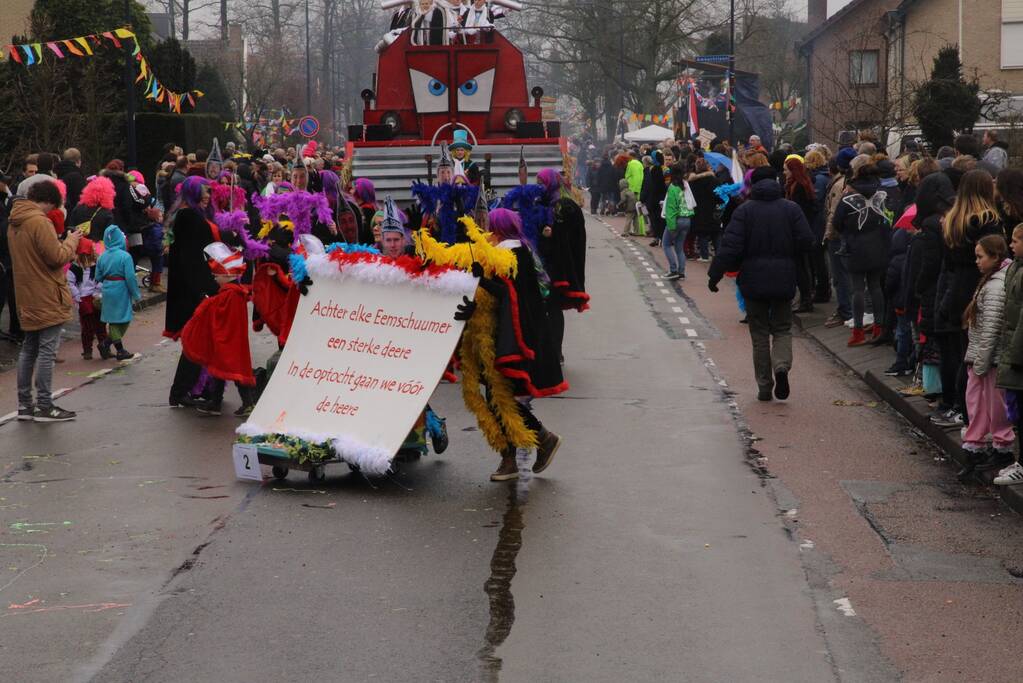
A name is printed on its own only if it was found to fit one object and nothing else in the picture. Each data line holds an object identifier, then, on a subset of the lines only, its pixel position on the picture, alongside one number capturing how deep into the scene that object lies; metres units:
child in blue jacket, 14.90
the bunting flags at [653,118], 58.97
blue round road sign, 41.94
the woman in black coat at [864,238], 15.29
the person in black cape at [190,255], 12.77
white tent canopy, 47.34
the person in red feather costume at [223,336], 11.71
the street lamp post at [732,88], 38.09
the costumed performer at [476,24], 23.55
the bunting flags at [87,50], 24.50
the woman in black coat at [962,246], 9.82
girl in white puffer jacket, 9.30
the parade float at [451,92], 23.08
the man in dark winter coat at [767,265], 12.66
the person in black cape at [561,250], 13.70
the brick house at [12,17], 39.88
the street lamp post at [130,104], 27.50
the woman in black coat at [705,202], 25.00
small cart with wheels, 9.38
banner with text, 9.26
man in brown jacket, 11.62
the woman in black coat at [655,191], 28.50
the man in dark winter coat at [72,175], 19.39
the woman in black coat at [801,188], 17.92
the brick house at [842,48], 31.84
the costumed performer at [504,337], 9.16
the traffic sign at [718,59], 40.97
